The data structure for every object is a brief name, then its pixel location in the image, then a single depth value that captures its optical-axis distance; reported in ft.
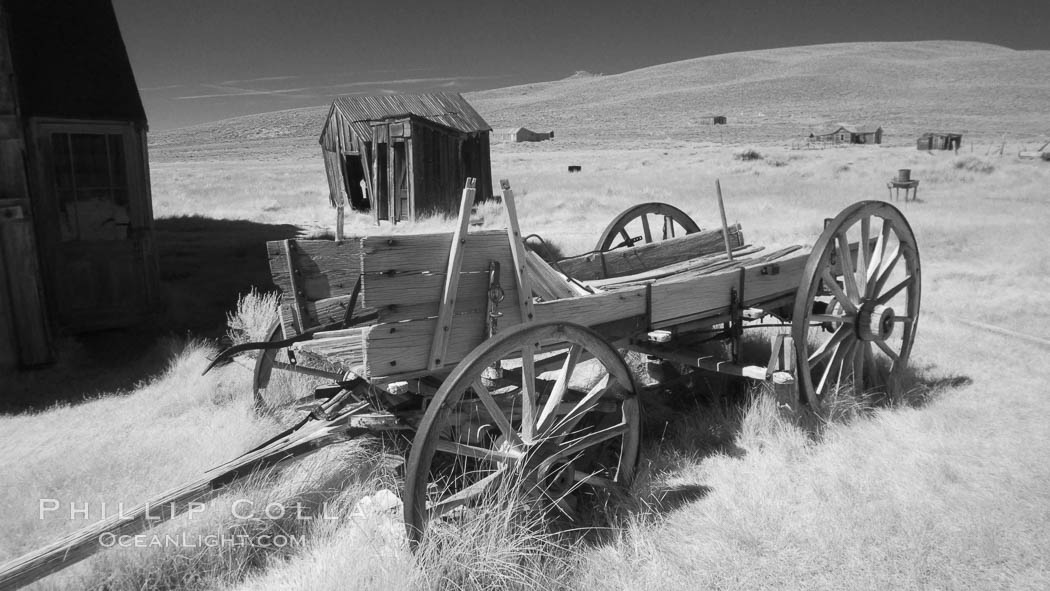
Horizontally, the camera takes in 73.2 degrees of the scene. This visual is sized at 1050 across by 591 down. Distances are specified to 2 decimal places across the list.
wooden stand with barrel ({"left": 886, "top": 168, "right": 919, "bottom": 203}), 49.88
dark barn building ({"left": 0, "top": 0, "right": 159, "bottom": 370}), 19.71
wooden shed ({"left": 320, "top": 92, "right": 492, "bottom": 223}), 48.34
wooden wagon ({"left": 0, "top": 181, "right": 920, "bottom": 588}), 9.00
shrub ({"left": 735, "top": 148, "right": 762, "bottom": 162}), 95.99
